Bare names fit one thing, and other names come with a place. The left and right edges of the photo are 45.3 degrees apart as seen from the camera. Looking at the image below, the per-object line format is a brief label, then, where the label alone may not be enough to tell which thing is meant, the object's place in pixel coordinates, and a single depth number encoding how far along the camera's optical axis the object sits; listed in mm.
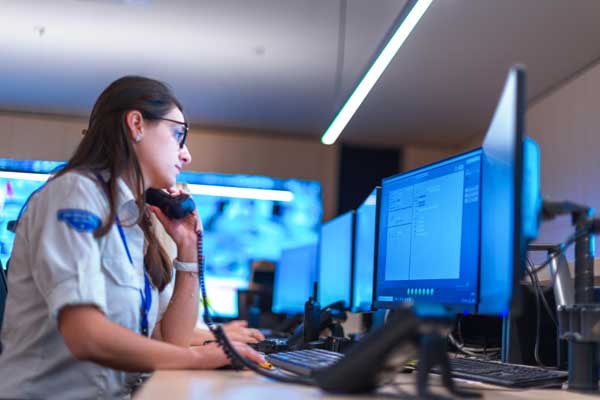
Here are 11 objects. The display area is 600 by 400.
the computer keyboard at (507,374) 1316
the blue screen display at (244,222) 7473
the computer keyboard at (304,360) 1310
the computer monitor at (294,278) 4223
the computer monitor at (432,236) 1529
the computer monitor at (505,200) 1028
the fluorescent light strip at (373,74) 2703
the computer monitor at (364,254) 2148
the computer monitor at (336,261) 2662
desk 1047
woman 1323
